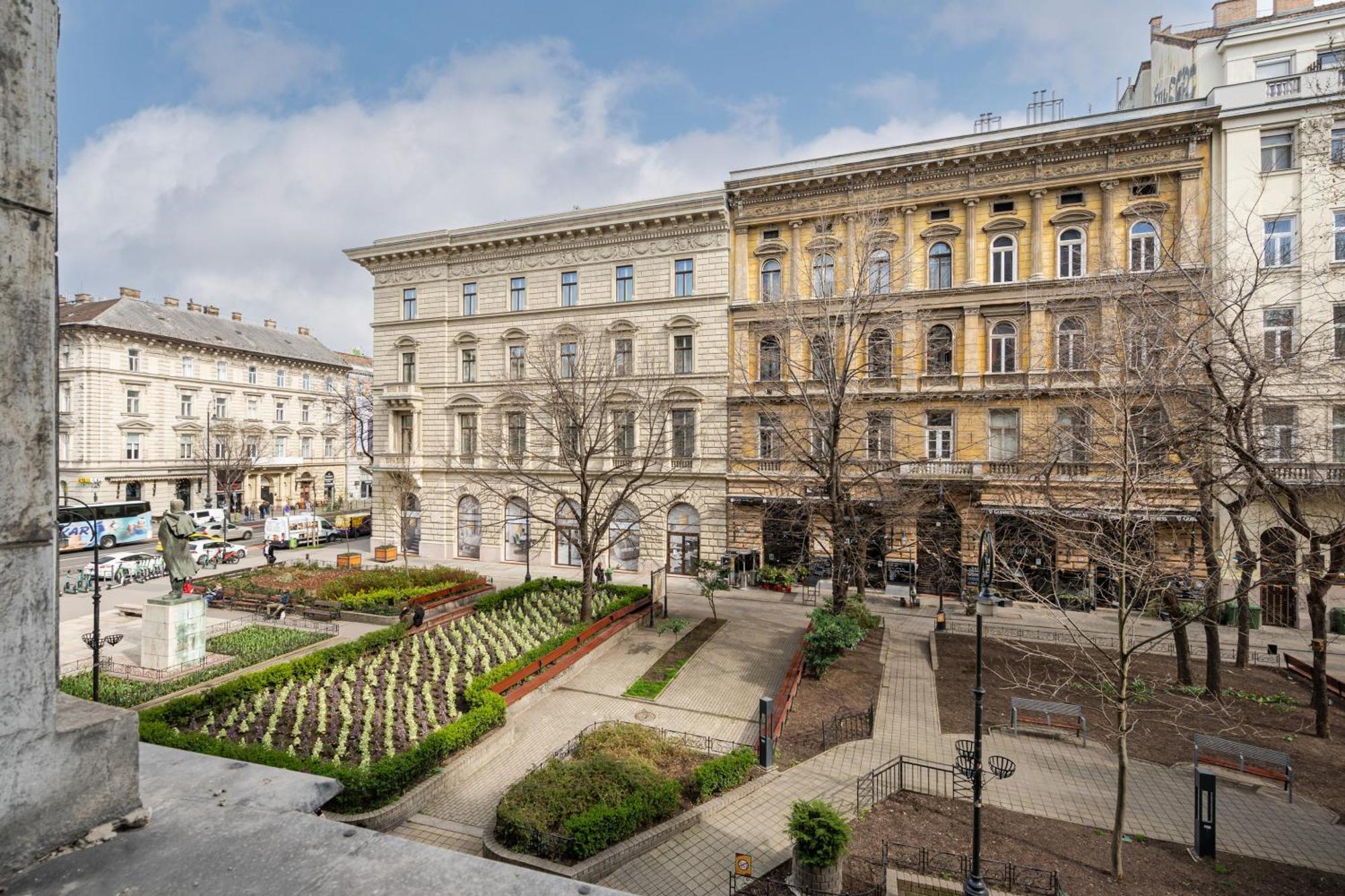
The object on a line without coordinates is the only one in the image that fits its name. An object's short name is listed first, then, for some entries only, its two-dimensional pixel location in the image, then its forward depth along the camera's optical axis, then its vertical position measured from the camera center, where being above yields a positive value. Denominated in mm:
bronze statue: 17453 -2582
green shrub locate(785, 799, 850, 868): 8398 -5054
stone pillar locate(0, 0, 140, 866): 1732 -188
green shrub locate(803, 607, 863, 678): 16906 -5045
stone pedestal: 17078 -4883
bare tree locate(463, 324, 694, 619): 27984 +638
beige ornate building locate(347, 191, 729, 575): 29688 +4668
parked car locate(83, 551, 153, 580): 28562 -5158
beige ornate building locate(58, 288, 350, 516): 42531 +3271
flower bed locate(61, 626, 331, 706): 15258 -5854
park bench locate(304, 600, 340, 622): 23016 -5819
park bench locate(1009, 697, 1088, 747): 13844 -5894
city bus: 35438 -4325
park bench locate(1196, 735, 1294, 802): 11531 -5746
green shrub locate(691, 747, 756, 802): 11266 -5827
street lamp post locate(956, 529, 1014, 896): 8359 -4418
